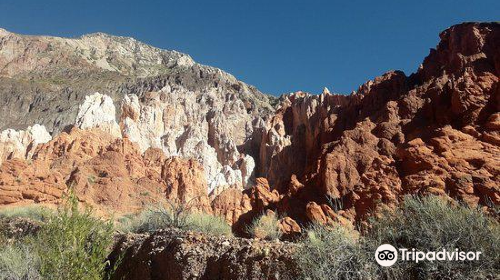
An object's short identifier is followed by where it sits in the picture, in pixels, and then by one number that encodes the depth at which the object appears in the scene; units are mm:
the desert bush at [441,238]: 5539
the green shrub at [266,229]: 14094
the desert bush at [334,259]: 6168
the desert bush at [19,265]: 9664
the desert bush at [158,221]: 13168
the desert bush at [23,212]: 18805
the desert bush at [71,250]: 7895
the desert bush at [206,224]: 13211
